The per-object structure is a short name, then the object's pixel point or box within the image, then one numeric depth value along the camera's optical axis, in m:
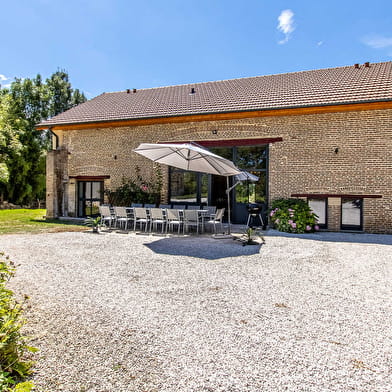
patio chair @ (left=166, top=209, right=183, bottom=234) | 9.24
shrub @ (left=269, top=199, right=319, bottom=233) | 9.66
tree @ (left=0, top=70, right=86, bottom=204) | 22.19
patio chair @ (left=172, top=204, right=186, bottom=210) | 11.49
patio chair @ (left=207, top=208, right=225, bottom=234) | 9.41
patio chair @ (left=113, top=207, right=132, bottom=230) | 9.97
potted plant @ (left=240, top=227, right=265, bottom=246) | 7.63
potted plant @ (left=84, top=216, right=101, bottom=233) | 9.33
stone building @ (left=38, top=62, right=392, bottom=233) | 10.03
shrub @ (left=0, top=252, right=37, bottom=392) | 2.08
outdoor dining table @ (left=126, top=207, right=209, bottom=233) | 9.44
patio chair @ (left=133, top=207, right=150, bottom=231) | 9.62
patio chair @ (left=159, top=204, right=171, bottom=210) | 11.61
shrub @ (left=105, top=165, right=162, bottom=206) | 12.47
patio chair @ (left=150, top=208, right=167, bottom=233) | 9.43
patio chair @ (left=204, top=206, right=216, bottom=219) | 10.19
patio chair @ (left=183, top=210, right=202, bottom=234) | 9.10
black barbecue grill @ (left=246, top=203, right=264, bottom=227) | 9.84
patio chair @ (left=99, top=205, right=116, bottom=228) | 10.20
